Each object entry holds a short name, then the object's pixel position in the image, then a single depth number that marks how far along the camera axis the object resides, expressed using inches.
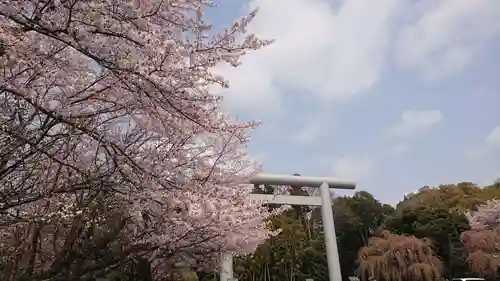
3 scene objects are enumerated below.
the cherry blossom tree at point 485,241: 676.7
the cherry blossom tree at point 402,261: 681.0
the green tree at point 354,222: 927.0
